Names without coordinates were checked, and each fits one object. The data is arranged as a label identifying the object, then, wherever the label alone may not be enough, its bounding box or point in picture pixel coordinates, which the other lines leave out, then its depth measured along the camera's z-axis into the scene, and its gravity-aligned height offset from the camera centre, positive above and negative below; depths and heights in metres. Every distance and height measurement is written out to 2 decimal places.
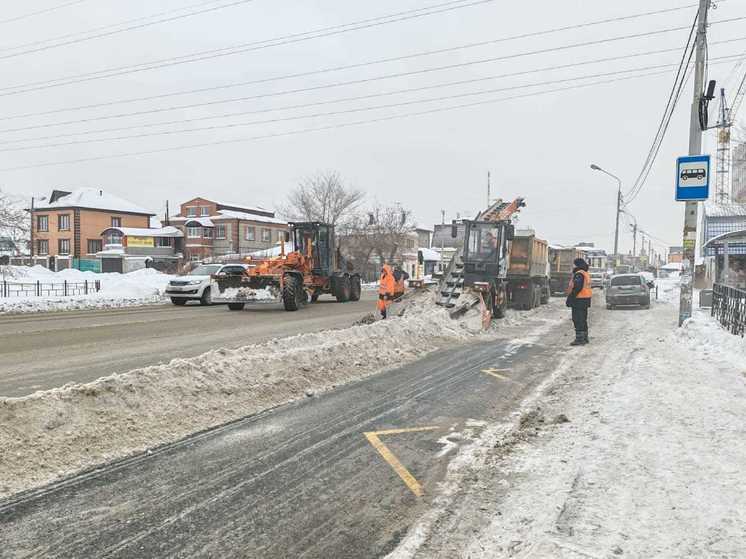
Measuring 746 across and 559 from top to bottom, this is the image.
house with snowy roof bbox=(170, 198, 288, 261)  64.38 +3.25
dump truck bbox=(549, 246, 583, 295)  30.48 -0.22
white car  21.45 -1.19
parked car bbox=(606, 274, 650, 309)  22.31 -1.09
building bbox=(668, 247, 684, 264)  126.82 +2.62
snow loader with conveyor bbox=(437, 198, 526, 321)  16.25 +0.06
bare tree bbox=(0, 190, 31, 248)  23.81 +1.47
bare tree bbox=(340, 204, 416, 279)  51.31 +2.18
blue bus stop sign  12.48 +2.05
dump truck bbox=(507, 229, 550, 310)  20.16 -0.29
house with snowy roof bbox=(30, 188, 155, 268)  63.03 +3.76
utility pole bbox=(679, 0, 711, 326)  13.34 +2.96
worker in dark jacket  11.53 -0.72
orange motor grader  18.44 -0.64
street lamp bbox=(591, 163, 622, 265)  39.47 +3.99
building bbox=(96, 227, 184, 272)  59.68 +0.89
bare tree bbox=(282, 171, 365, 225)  52.59 +5.43
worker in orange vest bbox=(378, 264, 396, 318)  13.77 -0.70
